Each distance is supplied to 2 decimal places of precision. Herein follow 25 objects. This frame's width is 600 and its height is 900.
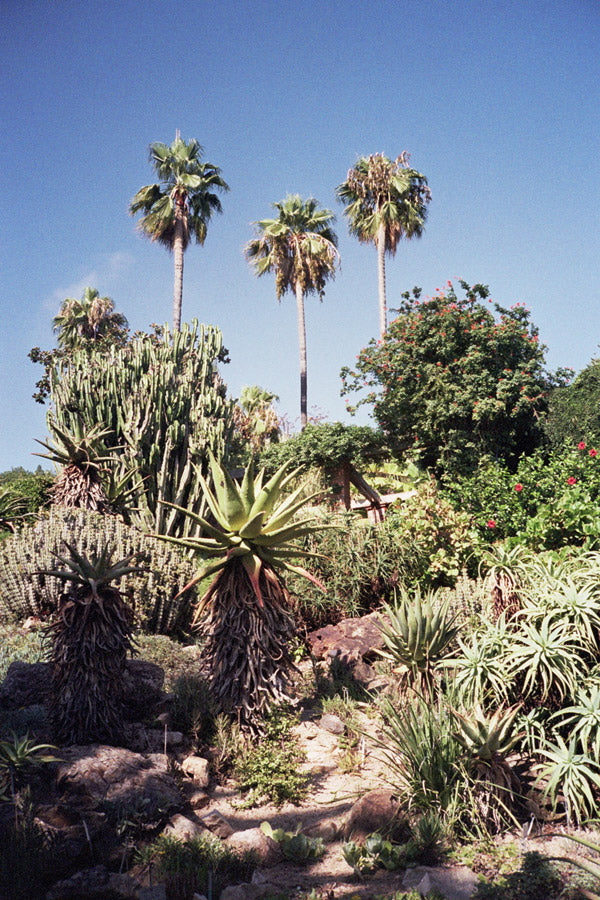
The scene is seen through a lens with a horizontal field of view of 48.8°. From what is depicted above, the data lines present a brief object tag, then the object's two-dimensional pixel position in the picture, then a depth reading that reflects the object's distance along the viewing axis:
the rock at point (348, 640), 8.34
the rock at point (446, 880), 3.72
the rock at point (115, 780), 4.54
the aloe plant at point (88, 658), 5.41
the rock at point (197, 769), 5.50
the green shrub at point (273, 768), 5.47
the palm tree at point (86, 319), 28.45
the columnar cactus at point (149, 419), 13.74
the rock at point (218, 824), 4.62
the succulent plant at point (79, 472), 11.23
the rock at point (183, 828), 4.39
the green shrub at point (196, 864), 3.77
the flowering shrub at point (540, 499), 10.52
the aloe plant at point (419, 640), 6.05
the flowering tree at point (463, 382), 14.80
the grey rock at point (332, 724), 6.69
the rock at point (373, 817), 4.59
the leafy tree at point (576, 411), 13.29
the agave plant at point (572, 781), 4.52
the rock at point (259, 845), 4.37
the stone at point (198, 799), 5.17
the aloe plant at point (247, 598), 6.21
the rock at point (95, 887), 3.74
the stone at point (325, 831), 4.75
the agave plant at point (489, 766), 4.54
